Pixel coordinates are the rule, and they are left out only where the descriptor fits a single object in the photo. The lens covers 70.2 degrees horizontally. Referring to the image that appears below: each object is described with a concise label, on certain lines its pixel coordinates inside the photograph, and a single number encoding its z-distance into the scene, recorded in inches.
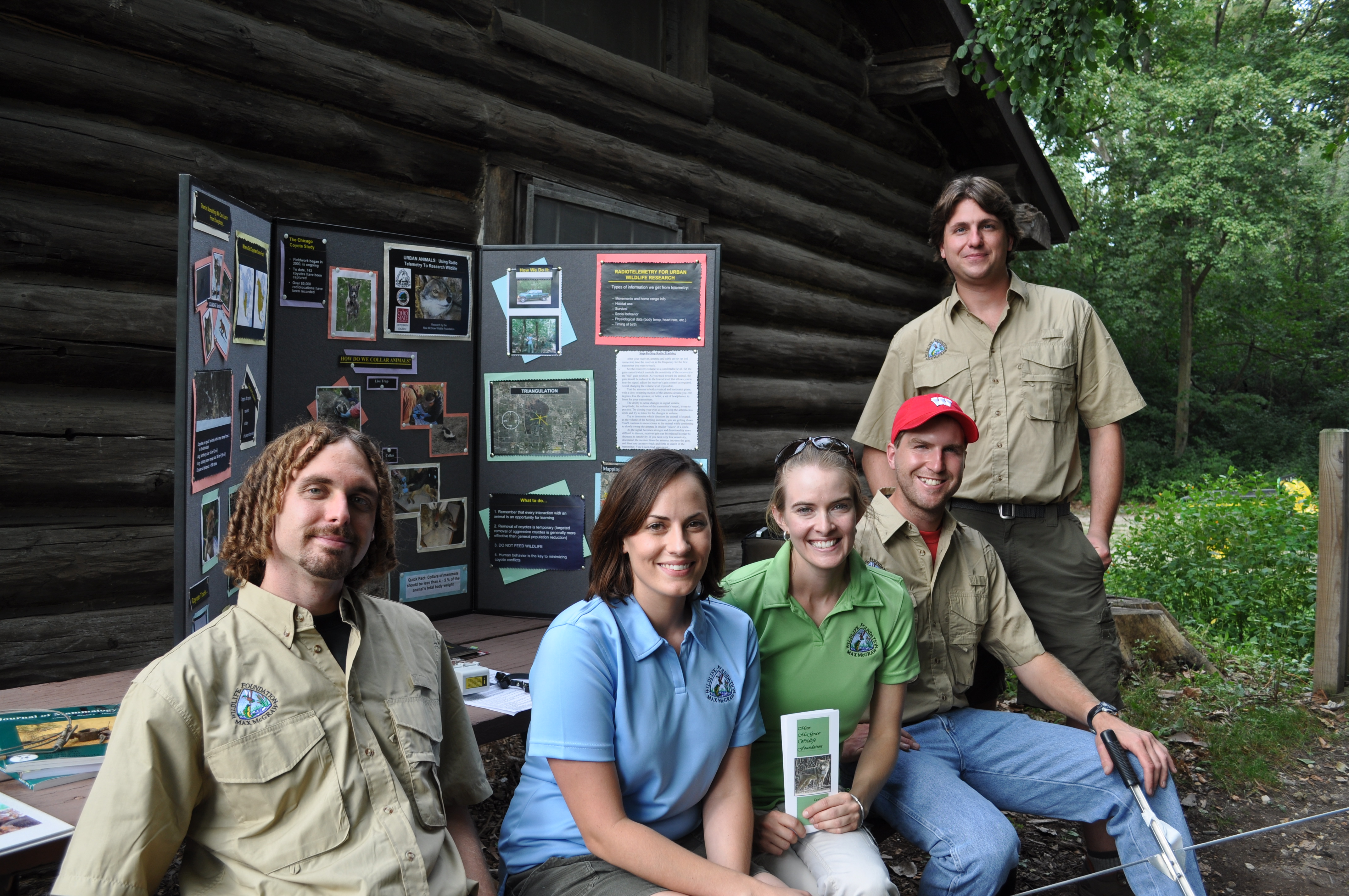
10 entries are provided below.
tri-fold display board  134.0
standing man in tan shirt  130.6
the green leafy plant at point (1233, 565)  259.6
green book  77.5
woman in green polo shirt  94.7
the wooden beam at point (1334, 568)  214.4
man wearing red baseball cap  95.4
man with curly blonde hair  60.9
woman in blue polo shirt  75.9
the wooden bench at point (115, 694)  70.1
